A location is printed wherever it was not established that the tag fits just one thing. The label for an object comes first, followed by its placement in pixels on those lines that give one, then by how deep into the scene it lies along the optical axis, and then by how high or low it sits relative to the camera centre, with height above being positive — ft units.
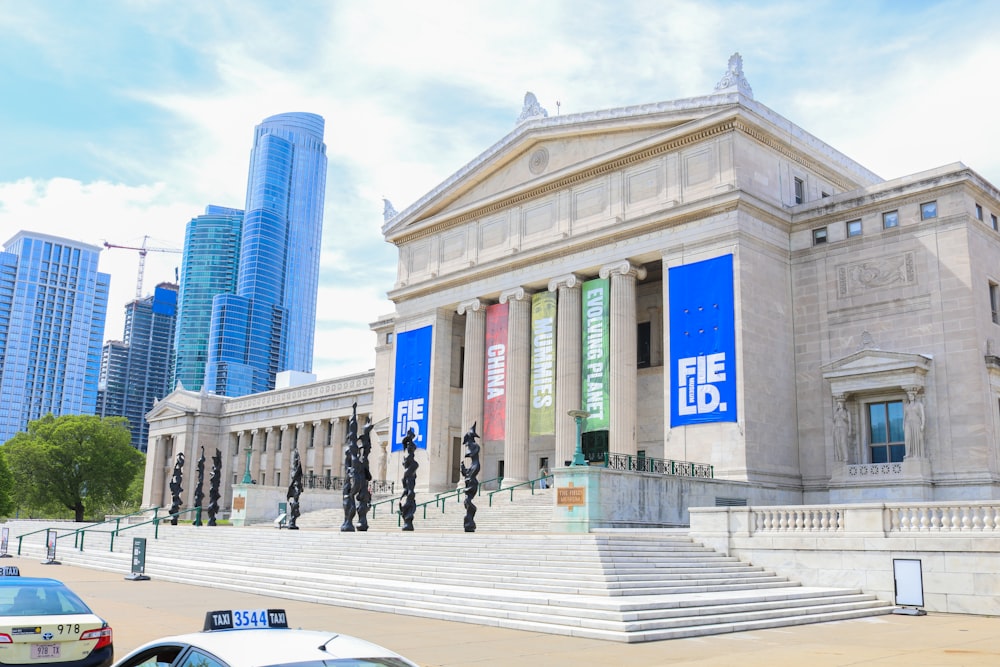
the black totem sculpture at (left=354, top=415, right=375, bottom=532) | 116.47 +3.49
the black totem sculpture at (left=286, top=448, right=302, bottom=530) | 130.41 +2.14
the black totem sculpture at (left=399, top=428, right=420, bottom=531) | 112.57 +3.20
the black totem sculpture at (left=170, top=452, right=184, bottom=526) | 164.66 +2.98
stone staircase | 58.70 -5.71
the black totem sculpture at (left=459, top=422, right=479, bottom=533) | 106.11 +4.10
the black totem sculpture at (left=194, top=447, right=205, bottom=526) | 168.71 +3.43
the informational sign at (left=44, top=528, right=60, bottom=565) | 124.26 -6.76
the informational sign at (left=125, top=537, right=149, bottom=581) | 97.25 -6.14
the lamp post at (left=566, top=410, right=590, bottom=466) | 106.83 +8.17
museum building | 119.85 +30.89
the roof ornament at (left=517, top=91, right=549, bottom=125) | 164.76 +72.04
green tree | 278.05 +11.50
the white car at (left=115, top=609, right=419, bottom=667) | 18.69 -2.99
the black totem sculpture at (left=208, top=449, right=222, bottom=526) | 153.99 +2.73
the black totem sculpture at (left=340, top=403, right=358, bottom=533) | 116.06 +4.01
